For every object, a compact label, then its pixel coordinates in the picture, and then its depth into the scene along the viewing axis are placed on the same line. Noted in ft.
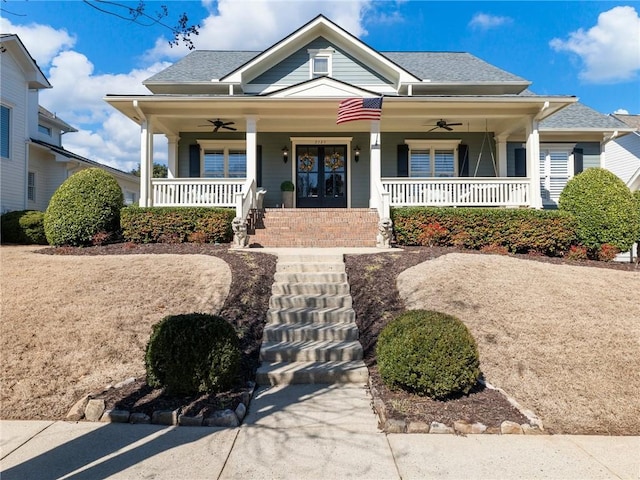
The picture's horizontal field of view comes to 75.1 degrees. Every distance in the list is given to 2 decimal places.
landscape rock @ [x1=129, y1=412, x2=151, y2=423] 12.51
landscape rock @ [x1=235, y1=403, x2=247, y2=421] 12.57
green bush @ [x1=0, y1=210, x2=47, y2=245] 41.27
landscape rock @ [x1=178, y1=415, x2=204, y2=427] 12.25
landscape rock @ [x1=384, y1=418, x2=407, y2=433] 11.82
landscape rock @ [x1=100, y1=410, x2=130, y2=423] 12.60
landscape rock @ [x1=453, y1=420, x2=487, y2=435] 11.82
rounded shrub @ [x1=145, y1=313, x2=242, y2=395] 13.44
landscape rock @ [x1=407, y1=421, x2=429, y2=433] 11.82
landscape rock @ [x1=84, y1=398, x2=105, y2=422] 12.82
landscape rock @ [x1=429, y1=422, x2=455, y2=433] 11.79
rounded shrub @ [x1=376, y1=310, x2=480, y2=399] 13.05
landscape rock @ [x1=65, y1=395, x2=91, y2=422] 12.96
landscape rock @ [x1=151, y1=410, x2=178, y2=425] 12.36
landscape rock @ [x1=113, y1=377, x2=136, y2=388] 14.60
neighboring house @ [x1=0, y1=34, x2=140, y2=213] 49.11
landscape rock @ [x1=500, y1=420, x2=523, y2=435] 11.89
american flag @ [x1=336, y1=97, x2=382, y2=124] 36.78
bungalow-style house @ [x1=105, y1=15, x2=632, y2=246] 39.32
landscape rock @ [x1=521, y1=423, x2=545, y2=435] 11.98
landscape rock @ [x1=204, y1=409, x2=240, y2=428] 12.22
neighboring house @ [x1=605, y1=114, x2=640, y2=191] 71.56
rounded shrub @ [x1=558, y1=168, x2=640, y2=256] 32.58
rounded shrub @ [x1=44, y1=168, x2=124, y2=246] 32.89
